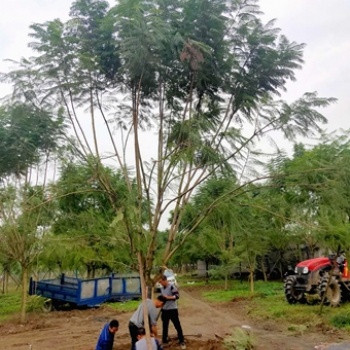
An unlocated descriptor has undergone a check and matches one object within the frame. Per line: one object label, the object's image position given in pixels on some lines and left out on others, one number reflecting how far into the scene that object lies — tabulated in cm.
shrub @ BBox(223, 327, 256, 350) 808
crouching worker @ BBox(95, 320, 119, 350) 730
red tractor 1402
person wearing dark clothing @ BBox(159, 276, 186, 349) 864
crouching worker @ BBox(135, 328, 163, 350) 601
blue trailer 1734
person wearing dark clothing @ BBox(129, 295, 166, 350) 708
